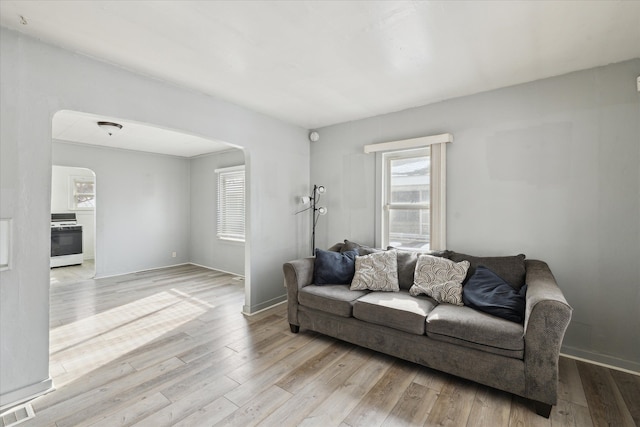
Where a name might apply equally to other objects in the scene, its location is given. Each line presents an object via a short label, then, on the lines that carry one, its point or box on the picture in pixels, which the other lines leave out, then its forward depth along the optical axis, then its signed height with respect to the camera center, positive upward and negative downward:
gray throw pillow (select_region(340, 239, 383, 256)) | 3.53 -0.45
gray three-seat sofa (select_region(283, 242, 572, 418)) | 1.89 -0.94
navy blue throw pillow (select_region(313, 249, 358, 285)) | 3.21 -0.63
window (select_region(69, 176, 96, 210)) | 6.91 +0.45
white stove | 6.22 -0.67
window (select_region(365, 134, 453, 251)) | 3.31 +0.26
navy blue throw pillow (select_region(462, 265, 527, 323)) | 2.23 -0.69
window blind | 5.72 +0.19
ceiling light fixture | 4.00 +1.22
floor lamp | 4.43 +0.06
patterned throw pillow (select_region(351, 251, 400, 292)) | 3.04 -0.65
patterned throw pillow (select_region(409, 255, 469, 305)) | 2.65 -0.63
